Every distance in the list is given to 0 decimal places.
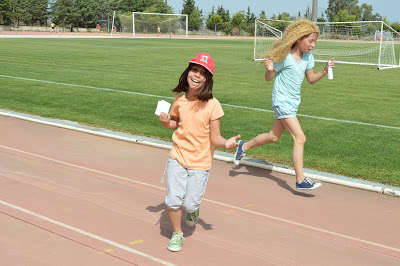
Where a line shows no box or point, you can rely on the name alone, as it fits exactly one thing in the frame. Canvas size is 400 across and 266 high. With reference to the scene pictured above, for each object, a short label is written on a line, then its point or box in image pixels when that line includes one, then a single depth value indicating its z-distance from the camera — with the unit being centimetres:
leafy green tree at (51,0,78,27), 9738
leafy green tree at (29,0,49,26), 9475
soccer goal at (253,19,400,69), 3142
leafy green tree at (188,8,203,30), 10130
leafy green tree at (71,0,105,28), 9962
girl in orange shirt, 460
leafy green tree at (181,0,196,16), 11914
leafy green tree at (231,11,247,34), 10888
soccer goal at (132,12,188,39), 6844
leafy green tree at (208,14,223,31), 10844
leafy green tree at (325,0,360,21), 18062
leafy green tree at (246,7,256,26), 12281
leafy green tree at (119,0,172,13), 11406
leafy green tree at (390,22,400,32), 10166
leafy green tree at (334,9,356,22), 12766
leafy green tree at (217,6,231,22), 11669
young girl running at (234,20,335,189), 623
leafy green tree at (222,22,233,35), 10562
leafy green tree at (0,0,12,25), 8612
